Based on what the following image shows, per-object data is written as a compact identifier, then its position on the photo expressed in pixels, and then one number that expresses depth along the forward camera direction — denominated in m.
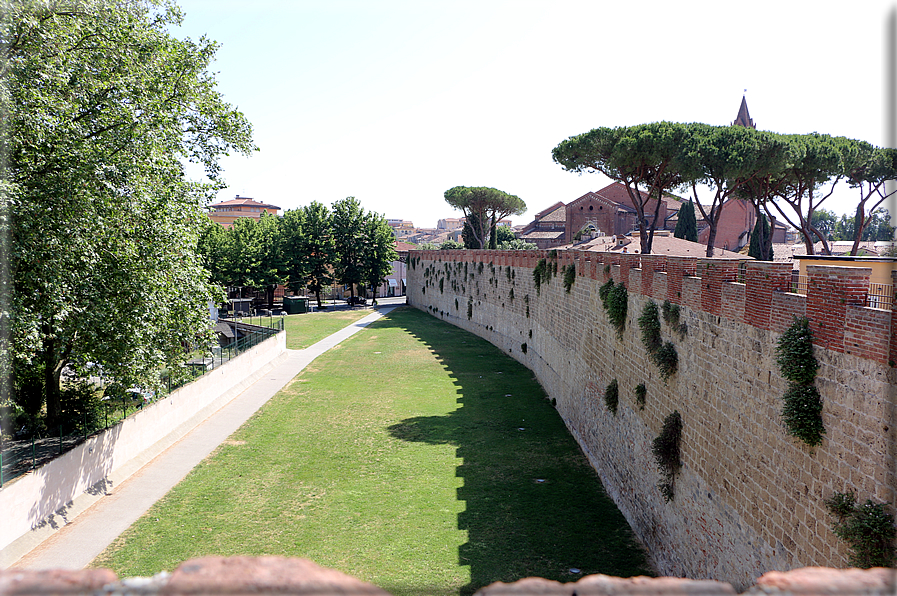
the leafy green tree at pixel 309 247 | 57.41
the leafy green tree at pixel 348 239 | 59.00
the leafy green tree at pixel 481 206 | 70.19
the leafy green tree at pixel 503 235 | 84.56
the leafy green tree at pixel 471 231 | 72.19
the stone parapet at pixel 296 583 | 2.55
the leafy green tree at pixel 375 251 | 59.66
